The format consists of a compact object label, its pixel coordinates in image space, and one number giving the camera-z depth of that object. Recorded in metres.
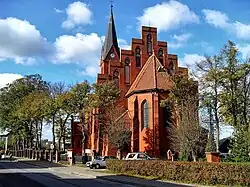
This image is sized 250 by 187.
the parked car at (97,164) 40.66
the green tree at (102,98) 47.75
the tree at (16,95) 74.59
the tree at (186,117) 36.47
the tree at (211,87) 35.19
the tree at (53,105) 49.59
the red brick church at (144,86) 50.22
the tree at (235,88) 34.44
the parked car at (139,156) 37.29
